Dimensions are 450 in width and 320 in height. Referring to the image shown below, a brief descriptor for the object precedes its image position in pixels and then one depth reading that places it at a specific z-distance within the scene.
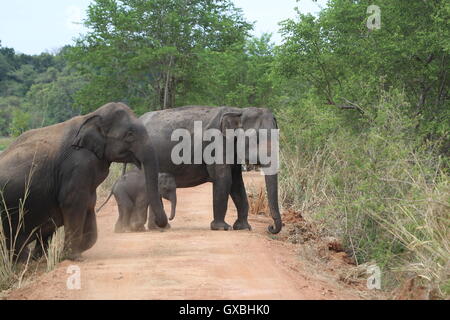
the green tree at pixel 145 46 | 35.38
